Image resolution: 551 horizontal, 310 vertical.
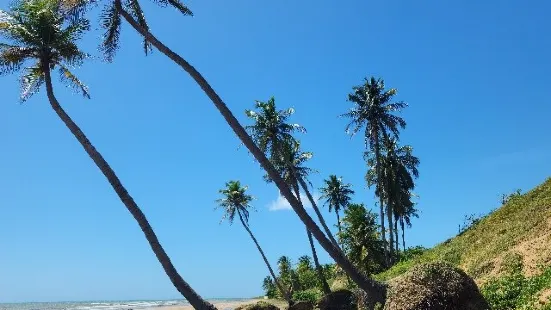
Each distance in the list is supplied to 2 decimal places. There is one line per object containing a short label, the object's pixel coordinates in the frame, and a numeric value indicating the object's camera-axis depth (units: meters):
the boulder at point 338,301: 32.47
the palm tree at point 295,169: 42.06
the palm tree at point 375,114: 42.59
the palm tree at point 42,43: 17.69
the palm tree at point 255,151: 15.55
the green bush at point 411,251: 58.91
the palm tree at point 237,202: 55.22
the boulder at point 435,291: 13.77
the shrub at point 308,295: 54.32
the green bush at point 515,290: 16.14
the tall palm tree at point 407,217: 62.03
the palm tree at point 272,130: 40.59
